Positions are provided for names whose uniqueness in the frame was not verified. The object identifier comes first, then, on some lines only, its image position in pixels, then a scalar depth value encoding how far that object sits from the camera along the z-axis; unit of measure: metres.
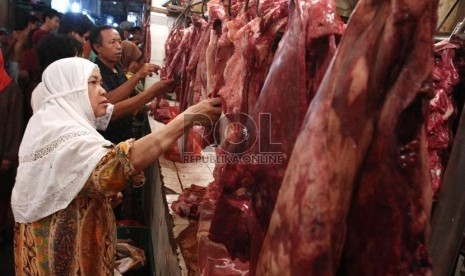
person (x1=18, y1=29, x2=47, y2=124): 5.89
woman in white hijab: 2.36
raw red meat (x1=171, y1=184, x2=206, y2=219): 3.06
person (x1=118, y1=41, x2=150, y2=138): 7.76
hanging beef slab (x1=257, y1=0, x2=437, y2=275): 0.88
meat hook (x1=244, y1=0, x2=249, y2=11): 2.05
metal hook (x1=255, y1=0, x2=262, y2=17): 1.80
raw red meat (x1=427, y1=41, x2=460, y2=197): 1.96
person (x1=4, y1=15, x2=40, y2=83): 7.07
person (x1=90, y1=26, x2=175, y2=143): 4.54
